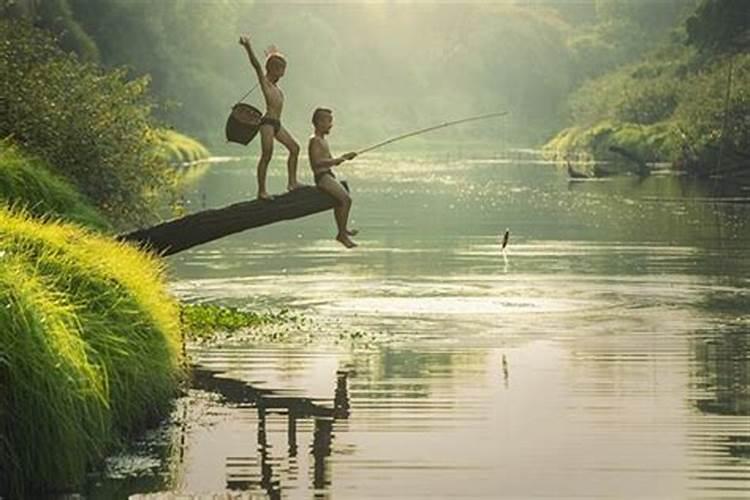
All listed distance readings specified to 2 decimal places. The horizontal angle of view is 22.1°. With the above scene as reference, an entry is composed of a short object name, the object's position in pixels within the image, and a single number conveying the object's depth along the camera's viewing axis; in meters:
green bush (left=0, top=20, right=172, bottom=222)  30.73
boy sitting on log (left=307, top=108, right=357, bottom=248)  22.81
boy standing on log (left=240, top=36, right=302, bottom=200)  22.78
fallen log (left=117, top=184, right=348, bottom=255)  23.83
